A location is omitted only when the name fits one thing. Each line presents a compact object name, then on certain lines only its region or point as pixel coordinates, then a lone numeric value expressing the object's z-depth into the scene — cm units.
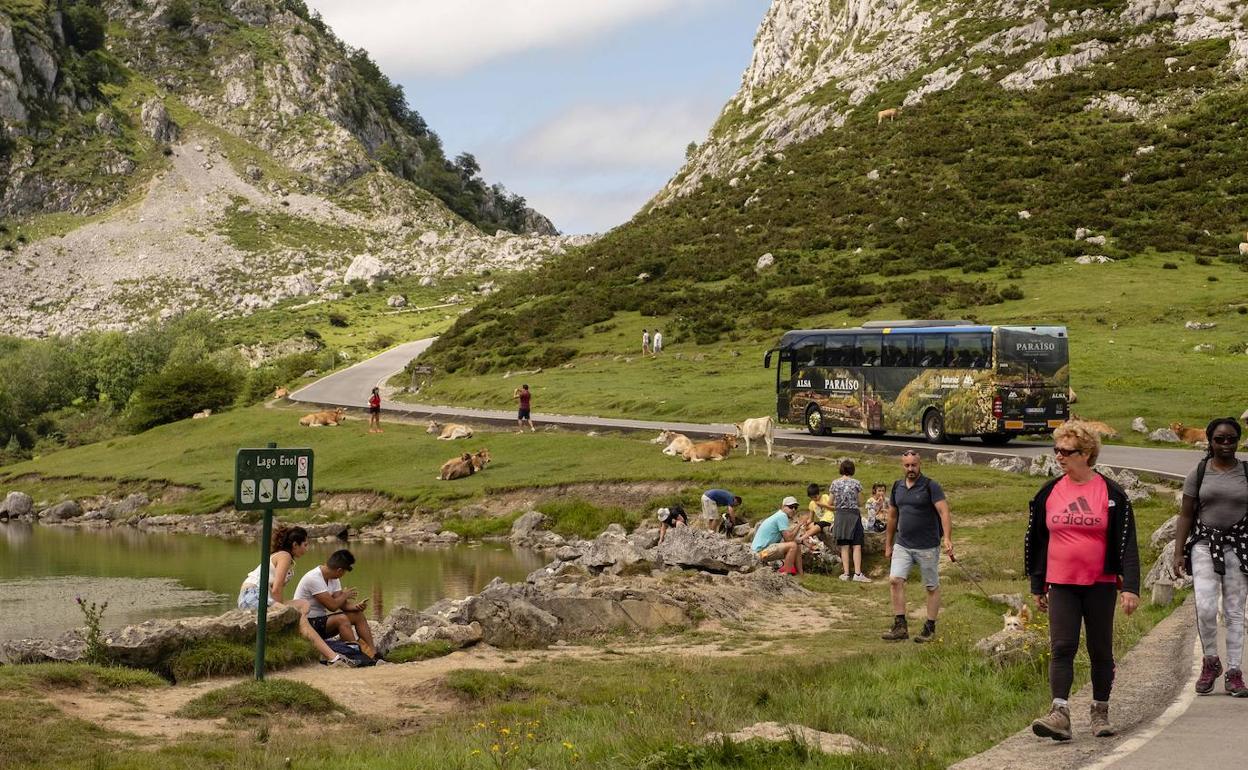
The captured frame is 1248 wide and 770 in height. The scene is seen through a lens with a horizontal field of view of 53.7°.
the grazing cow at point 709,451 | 4472
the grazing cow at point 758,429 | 4516
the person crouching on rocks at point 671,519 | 3294
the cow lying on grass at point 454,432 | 6012
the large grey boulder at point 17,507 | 6200
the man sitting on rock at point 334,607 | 1823
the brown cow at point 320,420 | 6919
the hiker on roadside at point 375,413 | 6475
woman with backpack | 1191
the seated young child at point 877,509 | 3042
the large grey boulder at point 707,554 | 2642
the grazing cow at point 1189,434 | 4194
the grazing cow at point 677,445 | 4595
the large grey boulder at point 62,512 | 5991
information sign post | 1482
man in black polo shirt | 1716
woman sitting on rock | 1877
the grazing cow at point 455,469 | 5181
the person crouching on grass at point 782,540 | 2689
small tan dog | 1584
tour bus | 4294
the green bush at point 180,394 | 8438
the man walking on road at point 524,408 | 5709
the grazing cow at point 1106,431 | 4436
